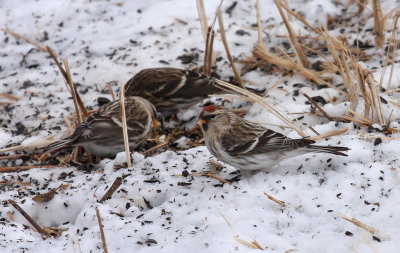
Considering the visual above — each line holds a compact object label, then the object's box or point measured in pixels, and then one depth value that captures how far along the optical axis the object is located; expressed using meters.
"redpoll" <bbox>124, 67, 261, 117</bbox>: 8.99
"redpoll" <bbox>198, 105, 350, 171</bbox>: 6.25
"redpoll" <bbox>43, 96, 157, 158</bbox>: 7.65
